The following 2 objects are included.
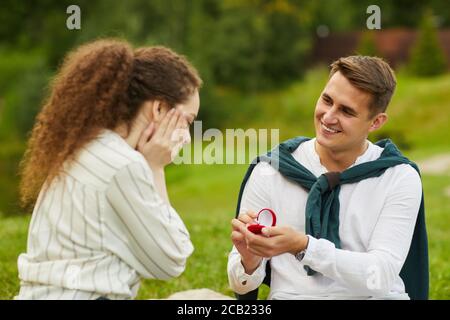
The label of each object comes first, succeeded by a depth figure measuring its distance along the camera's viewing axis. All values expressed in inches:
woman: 96.6
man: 123.0
